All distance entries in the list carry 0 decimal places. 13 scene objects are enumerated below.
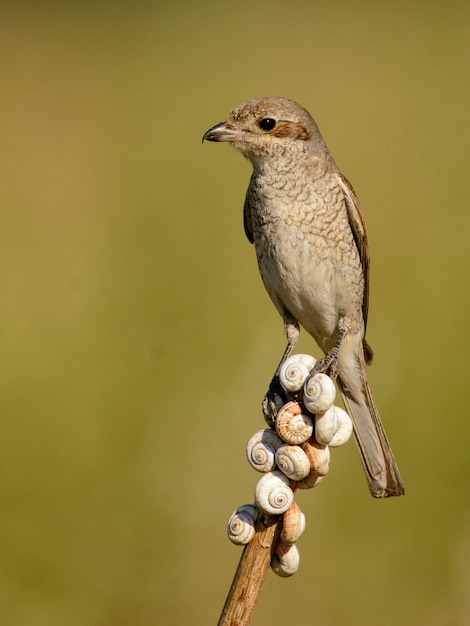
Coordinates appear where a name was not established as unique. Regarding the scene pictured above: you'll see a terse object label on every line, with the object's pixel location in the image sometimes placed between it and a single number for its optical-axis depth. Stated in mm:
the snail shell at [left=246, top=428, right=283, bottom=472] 4590
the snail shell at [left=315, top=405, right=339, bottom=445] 4566
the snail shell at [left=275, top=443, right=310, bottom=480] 4469
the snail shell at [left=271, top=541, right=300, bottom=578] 4496
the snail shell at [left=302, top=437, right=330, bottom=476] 4555
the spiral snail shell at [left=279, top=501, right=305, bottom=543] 4402
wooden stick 4102
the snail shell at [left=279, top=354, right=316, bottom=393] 4777
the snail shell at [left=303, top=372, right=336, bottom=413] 4492
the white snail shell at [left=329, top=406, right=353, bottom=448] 4691
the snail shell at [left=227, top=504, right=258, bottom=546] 4375
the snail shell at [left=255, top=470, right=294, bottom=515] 4340
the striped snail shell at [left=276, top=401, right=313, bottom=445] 4566
